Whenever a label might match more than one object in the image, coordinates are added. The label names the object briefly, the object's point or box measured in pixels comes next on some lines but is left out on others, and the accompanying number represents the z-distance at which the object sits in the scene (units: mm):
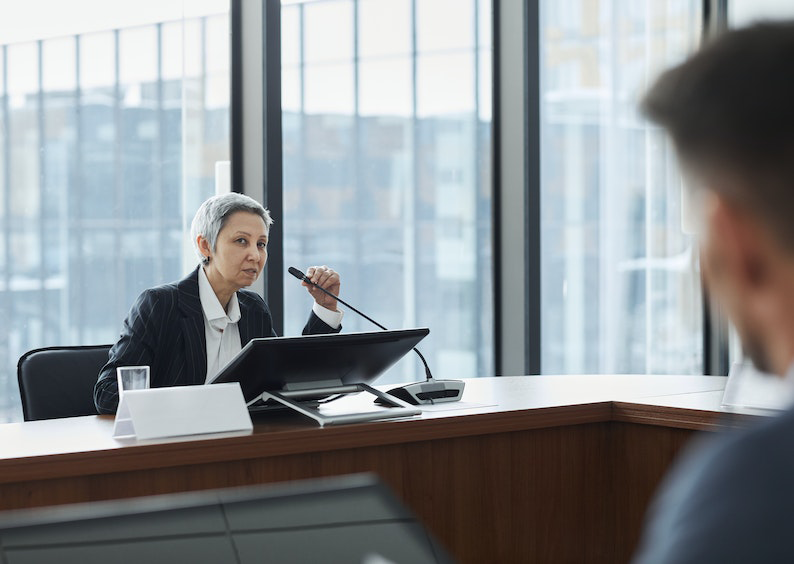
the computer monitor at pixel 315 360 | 4982
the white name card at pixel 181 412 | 4907
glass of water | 5024
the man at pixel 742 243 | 2113
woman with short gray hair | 5486
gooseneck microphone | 5366
